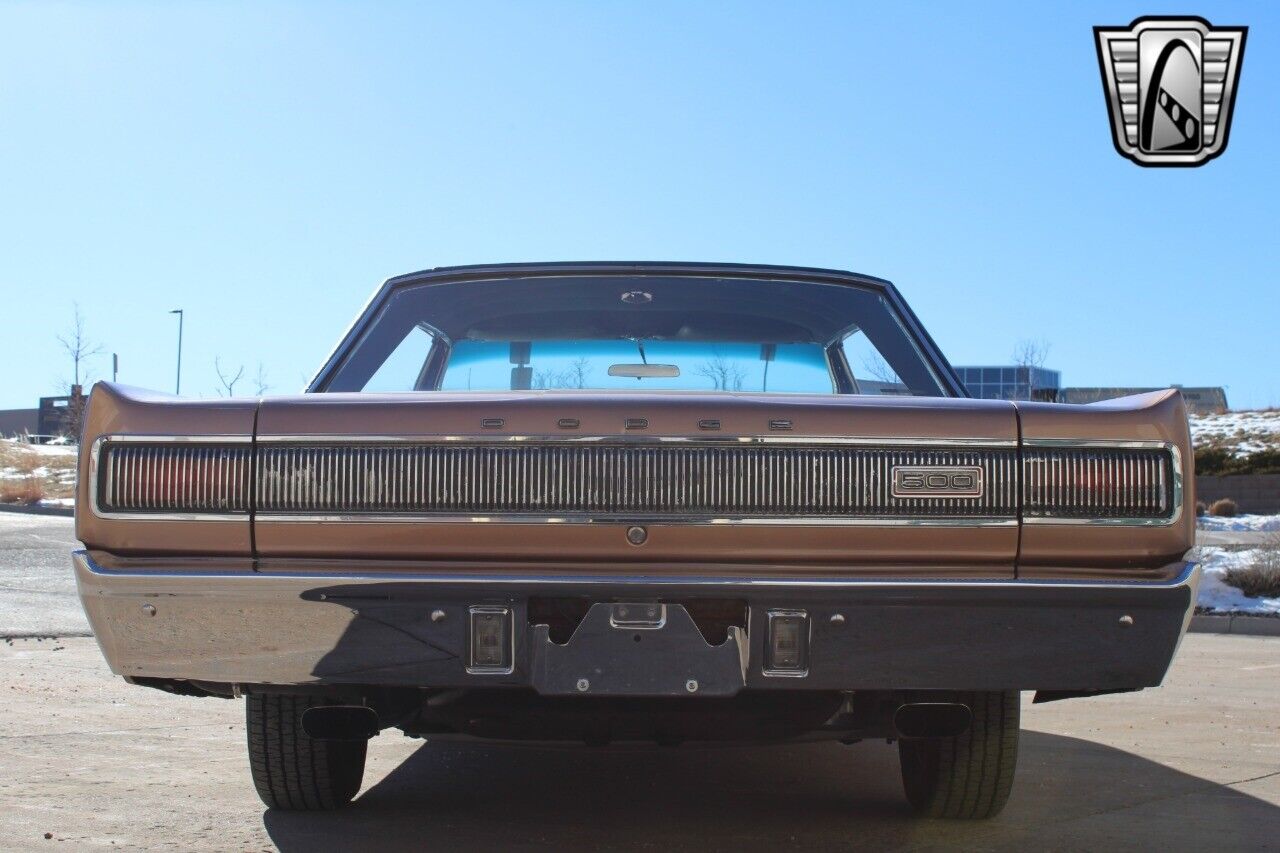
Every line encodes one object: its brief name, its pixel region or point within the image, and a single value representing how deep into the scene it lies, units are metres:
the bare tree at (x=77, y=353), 46.59
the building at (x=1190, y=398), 43.19
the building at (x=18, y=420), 94.56
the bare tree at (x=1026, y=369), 36.60
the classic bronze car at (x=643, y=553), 3.04
